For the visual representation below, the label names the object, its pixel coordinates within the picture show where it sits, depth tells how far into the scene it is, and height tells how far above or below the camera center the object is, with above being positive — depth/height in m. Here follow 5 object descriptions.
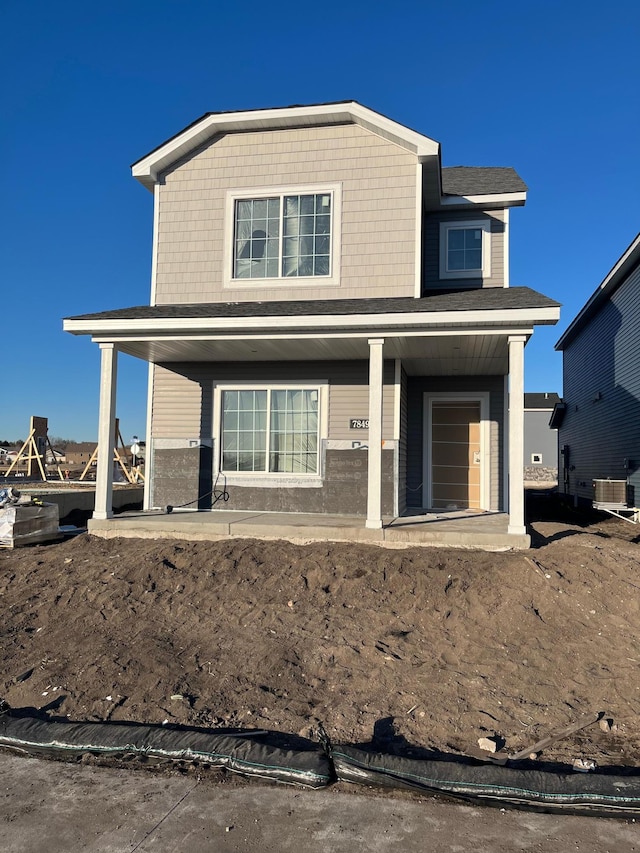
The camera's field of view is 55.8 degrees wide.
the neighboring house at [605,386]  13.42 +2.13
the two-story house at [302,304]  9.57 +2.46
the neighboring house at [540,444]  36.91 +1.15
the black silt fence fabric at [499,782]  3.13 -1.73
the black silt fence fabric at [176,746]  3.41 -1.77
